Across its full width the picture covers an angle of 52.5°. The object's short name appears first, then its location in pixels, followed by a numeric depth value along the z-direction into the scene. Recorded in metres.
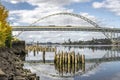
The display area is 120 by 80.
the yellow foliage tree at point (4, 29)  18.17
